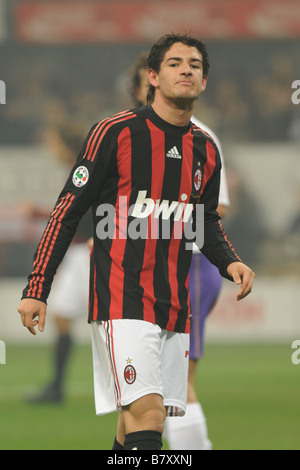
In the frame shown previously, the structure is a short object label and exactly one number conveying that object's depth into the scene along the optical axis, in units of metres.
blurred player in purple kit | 7.99
